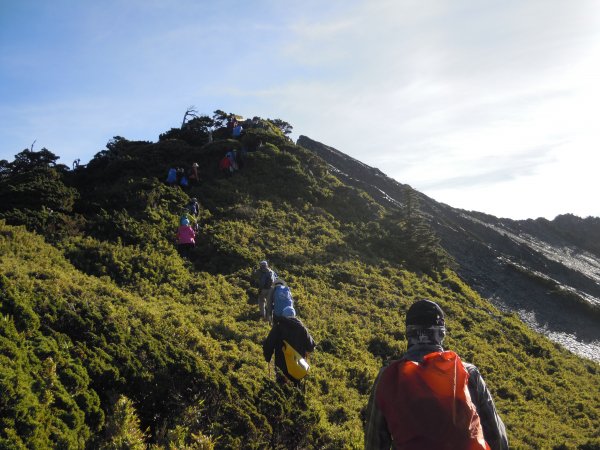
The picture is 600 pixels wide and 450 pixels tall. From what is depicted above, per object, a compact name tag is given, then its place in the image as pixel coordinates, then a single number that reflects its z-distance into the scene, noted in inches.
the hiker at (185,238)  725.9
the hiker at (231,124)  1499.8
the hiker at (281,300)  385.0
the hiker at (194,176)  1058.1
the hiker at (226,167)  1151.0
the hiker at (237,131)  1403.8
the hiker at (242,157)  1215.6
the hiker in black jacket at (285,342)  337.7
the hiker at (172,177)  1001.5
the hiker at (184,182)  1021.8
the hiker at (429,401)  114.4
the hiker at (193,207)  858.6
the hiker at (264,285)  538.9
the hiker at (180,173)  1053.3
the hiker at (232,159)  1157.1
